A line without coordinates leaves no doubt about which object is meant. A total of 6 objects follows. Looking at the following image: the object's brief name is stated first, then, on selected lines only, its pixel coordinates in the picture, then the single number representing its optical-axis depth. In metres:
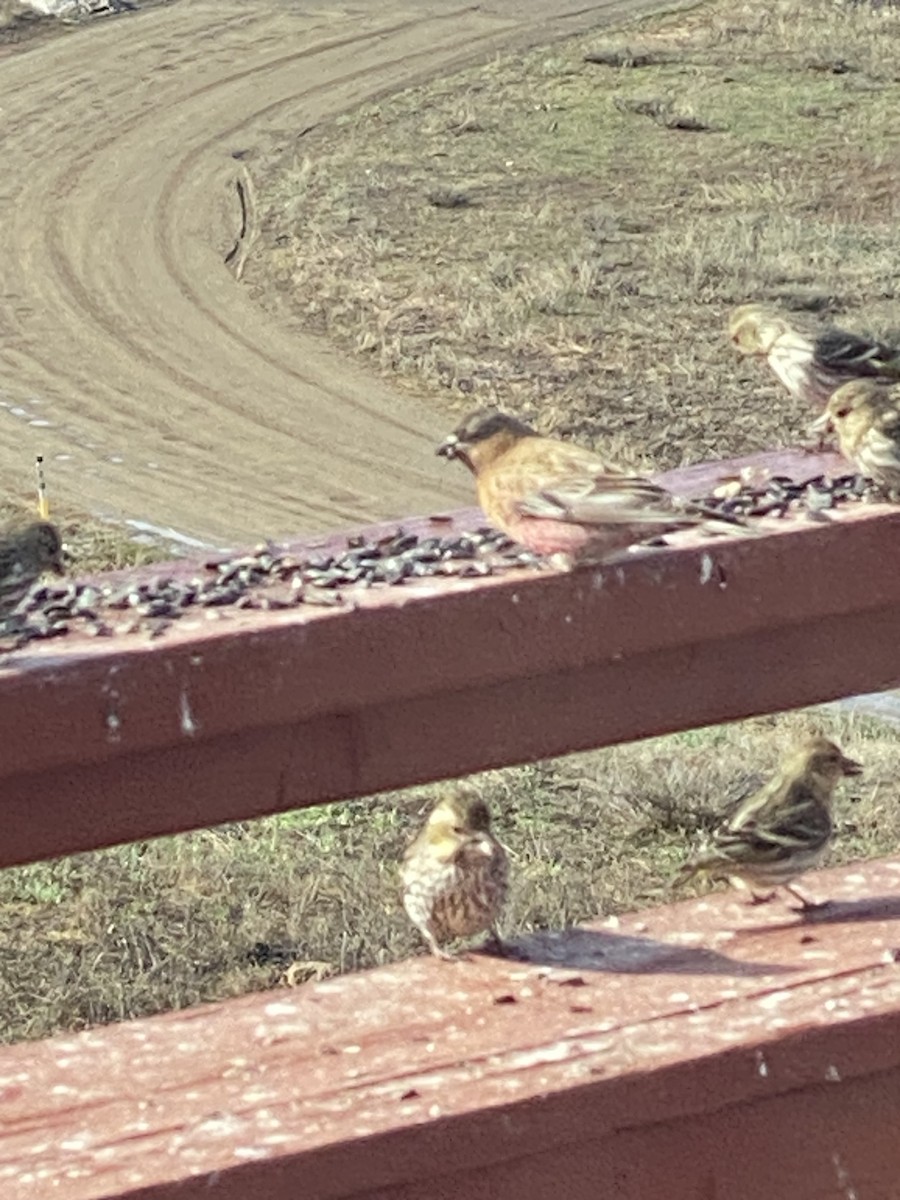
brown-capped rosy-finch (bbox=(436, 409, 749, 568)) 4.17
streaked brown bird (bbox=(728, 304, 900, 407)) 9.55
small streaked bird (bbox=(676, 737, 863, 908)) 5.03
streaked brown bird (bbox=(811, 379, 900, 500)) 4.66
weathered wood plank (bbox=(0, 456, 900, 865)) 3.36
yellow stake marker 14.63
